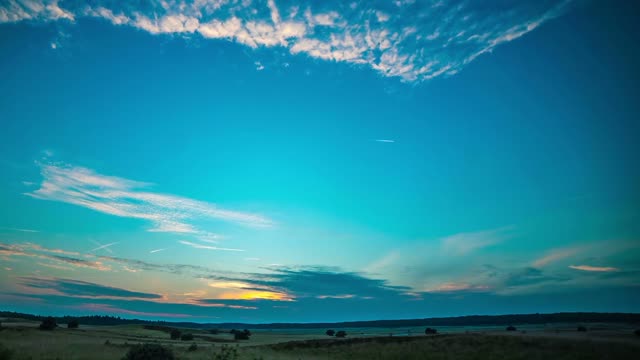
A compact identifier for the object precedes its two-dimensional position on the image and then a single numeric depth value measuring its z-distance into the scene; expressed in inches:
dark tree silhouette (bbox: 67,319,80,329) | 2515.4
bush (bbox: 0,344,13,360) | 991.8
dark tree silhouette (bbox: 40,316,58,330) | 1993.1
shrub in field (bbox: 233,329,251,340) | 2706.7
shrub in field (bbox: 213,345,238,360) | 1182.6
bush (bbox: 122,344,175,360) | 1042.1
